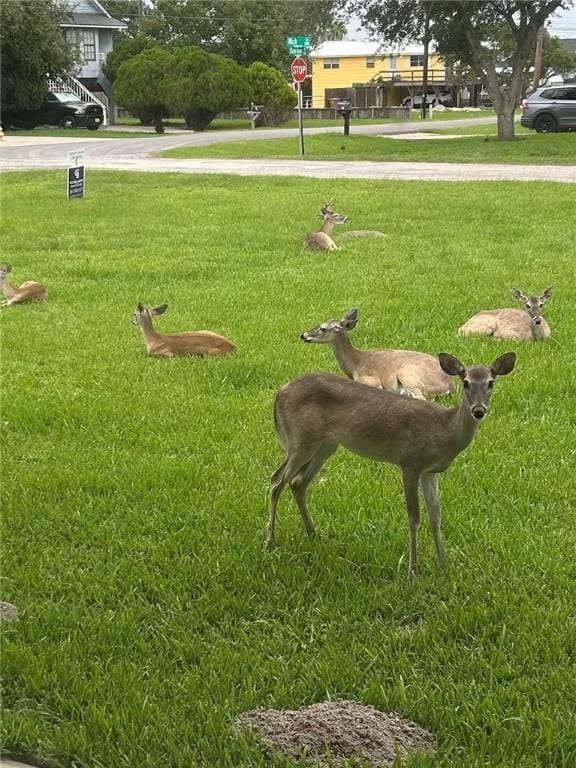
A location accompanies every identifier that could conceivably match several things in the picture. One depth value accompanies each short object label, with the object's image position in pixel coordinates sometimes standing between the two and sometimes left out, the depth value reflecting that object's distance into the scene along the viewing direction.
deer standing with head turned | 3.77
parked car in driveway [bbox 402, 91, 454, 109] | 67.38
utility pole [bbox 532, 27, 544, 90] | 59.91
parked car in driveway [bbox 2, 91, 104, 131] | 44.97
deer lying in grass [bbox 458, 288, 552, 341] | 7.41
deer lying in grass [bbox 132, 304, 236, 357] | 7.21
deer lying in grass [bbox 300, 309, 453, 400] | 6.07
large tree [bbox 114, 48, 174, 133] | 46.59
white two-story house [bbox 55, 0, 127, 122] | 55.22
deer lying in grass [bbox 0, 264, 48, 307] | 9.26
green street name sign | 24.62
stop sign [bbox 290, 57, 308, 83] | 24.91
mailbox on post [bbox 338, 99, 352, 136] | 34.44
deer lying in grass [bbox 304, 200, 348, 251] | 11.85
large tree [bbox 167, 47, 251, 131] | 45.88
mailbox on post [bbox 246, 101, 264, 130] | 47.11
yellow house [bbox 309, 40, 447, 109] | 74.75
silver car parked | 34.57
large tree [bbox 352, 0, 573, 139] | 29.78
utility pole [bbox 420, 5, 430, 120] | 30.75
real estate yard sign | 16.75
